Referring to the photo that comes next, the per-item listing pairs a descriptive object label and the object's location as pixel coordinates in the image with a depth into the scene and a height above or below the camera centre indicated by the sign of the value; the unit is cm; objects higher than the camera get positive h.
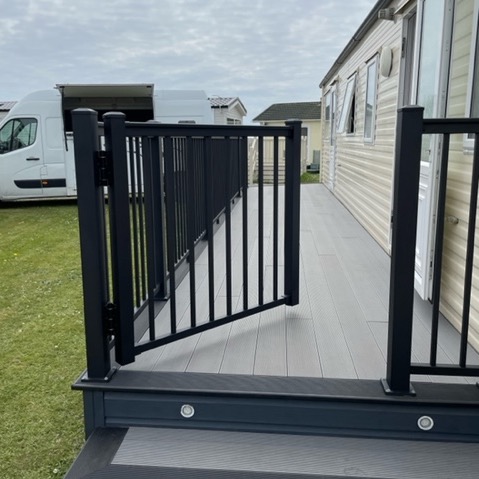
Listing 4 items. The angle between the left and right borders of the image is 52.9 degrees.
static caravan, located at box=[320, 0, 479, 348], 249 +24
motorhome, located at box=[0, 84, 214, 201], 958 +27
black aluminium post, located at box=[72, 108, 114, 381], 183 -40
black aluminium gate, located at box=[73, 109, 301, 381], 188 -38
